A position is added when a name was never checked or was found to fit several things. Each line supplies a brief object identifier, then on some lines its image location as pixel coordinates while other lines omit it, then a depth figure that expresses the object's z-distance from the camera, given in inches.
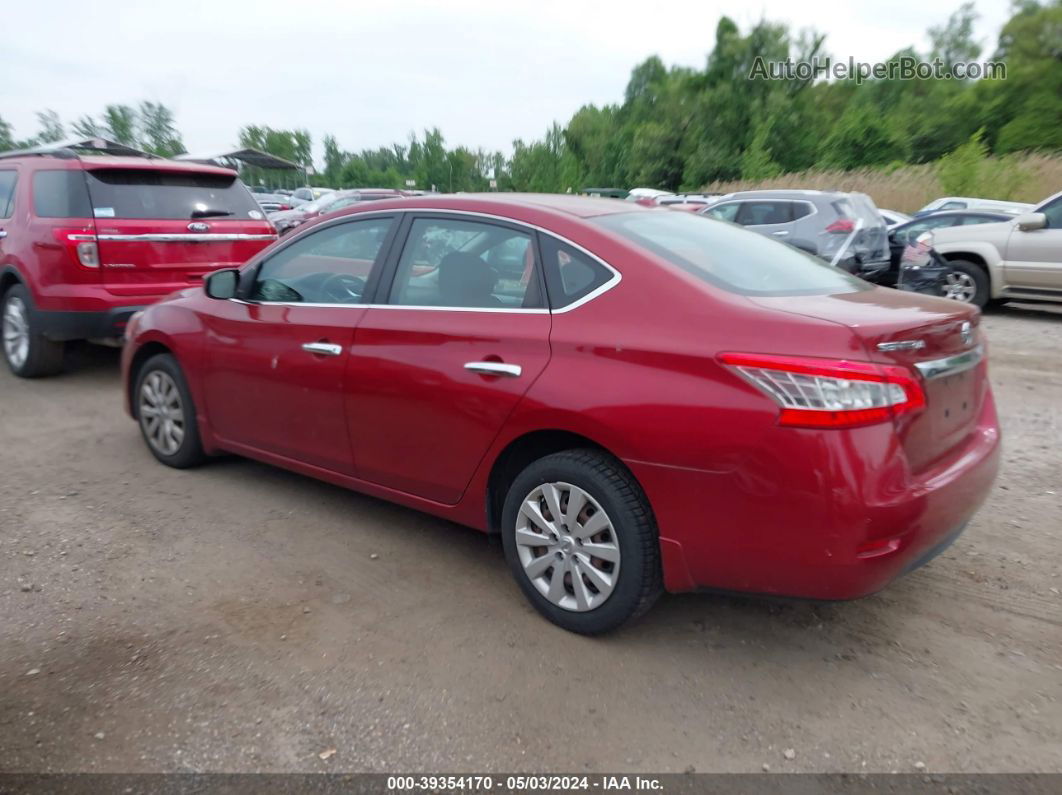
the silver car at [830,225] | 450.6
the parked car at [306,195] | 1444.5
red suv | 262.8
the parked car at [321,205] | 762.2
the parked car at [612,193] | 1113.9
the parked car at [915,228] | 519.2
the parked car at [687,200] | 850.8
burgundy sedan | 104.1
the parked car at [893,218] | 714.9
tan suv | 398.6
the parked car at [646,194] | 1068.8
